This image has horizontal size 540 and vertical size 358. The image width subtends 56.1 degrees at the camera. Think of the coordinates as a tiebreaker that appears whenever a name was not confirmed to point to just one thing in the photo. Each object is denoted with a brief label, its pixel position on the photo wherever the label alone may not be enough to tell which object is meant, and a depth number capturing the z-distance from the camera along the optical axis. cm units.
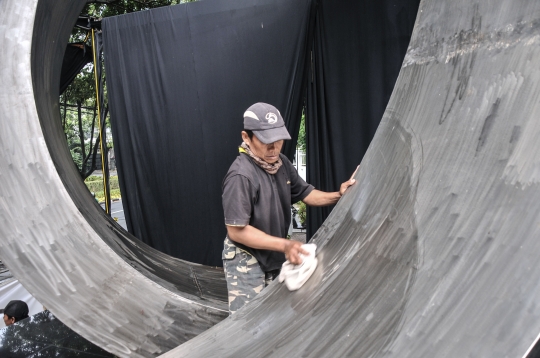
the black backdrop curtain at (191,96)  369
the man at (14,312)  331
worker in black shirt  181
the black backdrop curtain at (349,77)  341
